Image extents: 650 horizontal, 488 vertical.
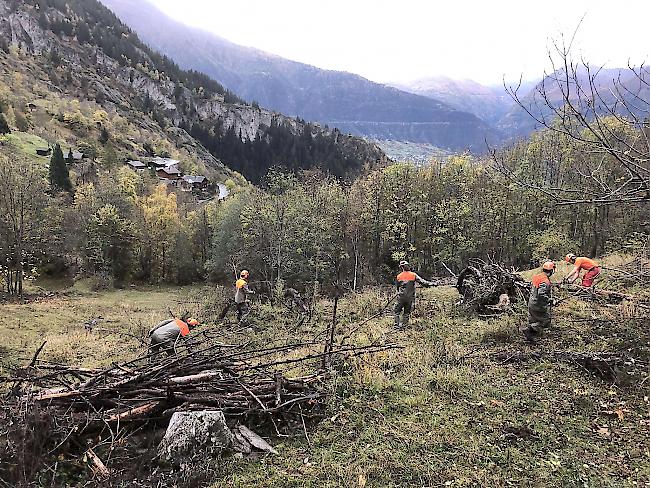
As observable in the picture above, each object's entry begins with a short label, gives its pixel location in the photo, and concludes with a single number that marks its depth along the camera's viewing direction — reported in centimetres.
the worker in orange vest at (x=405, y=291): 1163
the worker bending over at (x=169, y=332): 946
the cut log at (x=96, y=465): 499
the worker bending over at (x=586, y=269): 1103
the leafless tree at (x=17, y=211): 2708
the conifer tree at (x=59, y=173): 4931
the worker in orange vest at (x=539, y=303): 904
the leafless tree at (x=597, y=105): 514
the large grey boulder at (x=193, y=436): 528
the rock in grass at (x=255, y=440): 563
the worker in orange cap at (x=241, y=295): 1438
